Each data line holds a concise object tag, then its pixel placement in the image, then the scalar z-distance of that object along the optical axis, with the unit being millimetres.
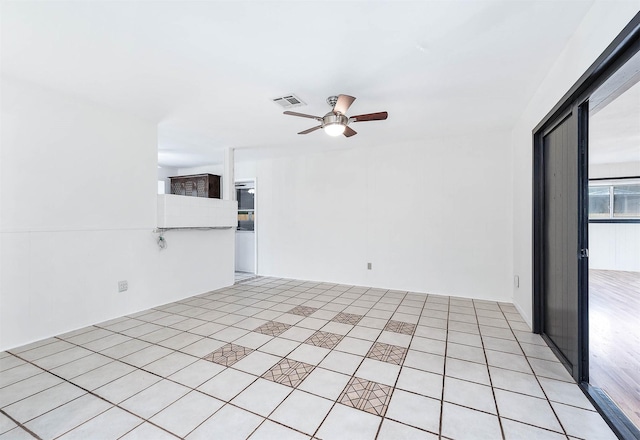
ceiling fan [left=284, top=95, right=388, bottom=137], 2578
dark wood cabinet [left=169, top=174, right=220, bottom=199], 5934
